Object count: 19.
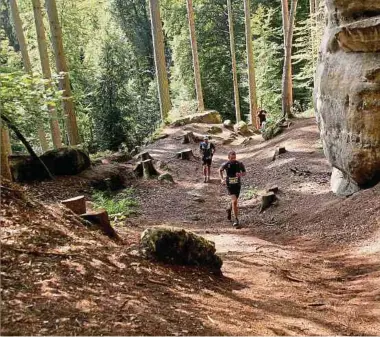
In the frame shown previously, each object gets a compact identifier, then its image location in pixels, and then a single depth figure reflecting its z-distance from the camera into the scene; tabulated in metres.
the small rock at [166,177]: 15.91
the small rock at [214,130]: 26.39
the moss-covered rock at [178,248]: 6.21
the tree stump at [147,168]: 16.16
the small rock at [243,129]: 27.60
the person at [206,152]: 15.63
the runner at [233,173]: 10.80
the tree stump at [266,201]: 12.45
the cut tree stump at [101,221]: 7.17
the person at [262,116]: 24.33
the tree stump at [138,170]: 16.34
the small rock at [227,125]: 28.36
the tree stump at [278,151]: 17.70
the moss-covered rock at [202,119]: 26.75
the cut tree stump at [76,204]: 7.32
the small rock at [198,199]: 13.85
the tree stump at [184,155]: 19.97
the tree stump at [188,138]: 23.20
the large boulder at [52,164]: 12.60
